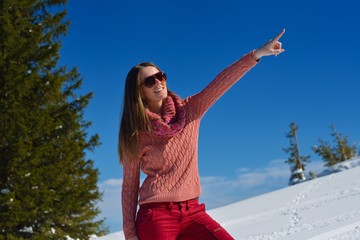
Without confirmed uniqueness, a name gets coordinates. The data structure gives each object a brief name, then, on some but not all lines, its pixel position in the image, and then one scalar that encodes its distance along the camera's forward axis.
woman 2.56
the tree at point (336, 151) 40.31
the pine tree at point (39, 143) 12.09
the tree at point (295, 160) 37.81
